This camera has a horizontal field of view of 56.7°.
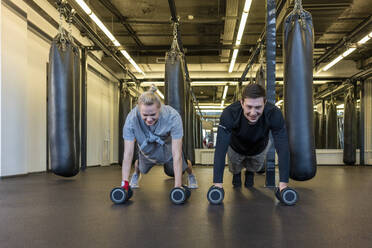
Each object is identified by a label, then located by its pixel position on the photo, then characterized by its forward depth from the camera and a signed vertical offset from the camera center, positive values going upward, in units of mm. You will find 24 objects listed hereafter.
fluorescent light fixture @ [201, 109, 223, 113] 19434 +769
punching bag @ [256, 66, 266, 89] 5873 +818
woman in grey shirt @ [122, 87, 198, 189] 2494 -65
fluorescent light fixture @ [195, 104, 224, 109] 18344 +900
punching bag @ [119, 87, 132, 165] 8695 +385
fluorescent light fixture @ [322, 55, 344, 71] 8209 +1543
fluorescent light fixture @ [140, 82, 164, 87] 12031 +1438
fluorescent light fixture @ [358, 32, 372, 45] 6847 +1729
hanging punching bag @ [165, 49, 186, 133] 4395 +552
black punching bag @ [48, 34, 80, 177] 3828 +196
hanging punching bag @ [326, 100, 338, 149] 11188 -64
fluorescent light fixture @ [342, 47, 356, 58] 7729 +1653
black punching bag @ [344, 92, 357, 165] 10016 -208
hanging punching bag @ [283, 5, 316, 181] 3021 +215
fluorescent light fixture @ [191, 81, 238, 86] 11116 +1332
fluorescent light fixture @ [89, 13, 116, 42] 5462 +1700
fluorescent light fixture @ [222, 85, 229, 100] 13110 +1245
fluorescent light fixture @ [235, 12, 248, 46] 5348 +1674
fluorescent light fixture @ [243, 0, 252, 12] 4831 +1689
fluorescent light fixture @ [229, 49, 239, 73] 7997 +1617
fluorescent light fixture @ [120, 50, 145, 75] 7933 +1594
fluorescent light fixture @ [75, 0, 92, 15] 4823 +1721
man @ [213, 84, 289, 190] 2357 -20
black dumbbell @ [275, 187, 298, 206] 2456 -521
